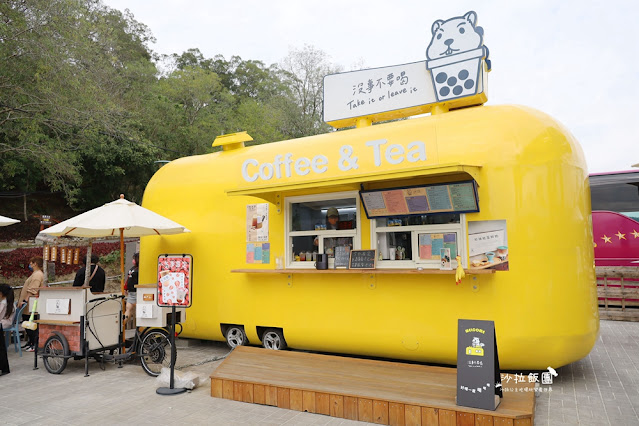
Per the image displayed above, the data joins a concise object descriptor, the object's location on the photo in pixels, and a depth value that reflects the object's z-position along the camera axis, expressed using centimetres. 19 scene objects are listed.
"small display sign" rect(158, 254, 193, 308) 580
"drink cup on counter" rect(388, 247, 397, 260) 635
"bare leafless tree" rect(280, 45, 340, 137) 3097
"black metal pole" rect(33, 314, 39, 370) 702
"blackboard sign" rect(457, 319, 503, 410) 407
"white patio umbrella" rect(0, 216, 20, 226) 855
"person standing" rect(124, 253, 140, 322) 790
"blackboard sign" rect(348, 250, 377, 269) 626
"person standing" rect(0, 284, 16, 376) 760
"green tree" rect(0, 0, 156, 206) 1104
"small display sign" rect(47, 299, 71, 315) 675
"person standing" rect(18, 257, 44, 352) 833
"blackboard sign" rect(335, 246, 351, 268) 657
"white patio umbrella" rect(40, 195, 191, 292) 678
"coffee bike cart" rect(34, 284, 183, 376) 657
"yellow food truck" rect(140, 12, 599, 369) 554
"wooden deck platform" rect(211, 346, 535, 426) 411
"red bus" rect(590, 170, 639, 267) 1098
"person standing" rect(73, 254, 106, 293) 870
